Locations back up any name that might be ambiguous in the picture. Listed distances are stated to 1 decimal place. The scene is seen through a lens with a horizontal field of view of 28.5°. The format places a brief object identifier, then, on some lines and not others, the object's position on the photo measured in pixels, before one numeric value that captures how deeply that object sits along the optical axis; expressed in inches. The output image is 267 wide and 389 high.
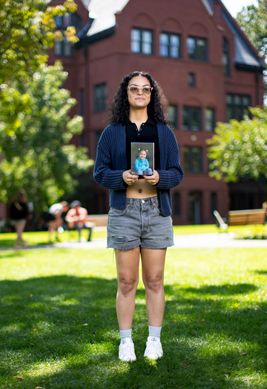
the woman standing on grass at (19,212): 612.4
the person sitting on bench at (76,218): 760.3
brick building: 1443.2
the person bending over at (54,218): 757.9
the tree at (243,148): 893.8
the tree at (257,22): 1109.1
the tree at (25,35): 410.0
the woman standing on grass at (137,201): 160.2
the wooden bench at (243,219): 729.6
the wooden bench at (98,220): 909.3
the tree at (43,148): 1091.9
